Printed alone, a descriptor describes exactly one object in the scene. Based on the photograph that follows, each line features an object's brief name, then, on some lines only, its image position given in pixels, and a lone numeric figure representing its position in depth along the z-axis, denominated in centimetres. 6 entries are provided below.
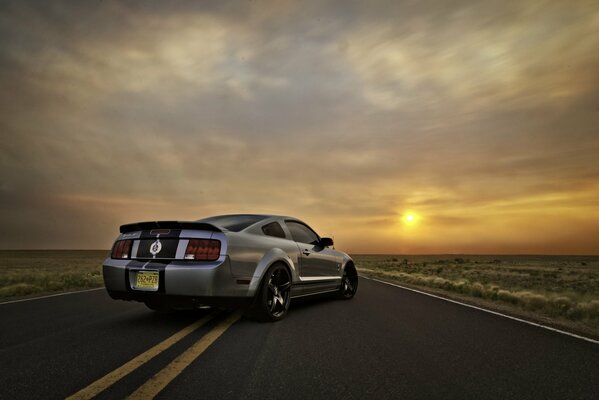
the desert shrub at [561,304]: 859
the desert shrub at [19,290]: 1063
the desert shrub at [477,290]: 1198
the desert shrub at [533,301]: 935
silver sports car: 518
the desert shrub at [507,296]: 1039
